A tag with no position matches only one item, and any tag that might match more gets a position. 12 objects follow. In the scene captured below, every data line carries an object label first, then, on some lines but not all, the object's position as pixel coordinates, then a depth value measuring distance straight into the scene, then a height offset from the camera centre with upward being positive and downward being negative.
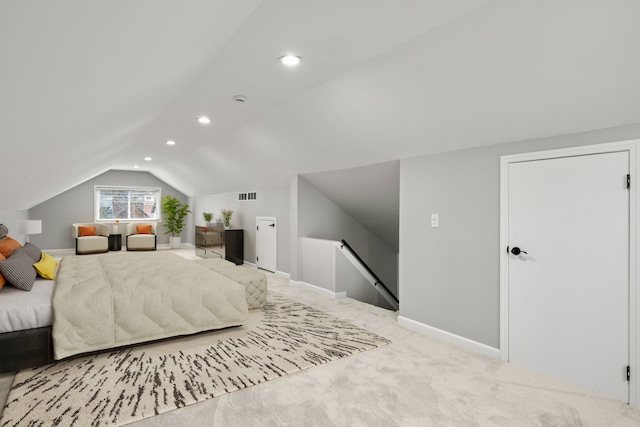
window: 9.64 +0.38
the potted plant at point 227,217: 8.02 -0.02
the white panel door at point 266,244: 6.55 -0.55
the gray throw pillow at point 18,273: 2.89 -0.49
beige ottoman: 4.13 -0.80
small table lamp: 5.00 -0.15
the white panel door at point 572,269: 2.29 -0.38
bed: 2.55 -0.79
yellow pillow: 3.37 -0.53
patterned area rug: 2.07 -1.17
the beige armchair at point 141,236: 8.95 -0.53
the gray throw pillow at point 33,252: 3.64 -0.39
